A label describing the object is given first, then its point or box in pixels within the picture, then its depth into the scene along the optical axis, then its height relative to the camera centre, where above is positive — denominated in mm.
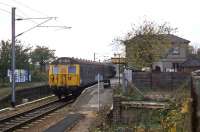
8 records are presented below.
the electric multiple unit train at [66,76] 35656 +89
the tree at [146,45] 50500 +3576
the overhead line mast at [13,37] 30172 +2669
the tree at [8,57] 50391 +2452
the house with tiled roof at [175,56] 70562 +3185
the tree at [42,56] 78750 +3815
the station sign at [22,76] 46531 +154
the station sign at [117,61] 31797 +1125
